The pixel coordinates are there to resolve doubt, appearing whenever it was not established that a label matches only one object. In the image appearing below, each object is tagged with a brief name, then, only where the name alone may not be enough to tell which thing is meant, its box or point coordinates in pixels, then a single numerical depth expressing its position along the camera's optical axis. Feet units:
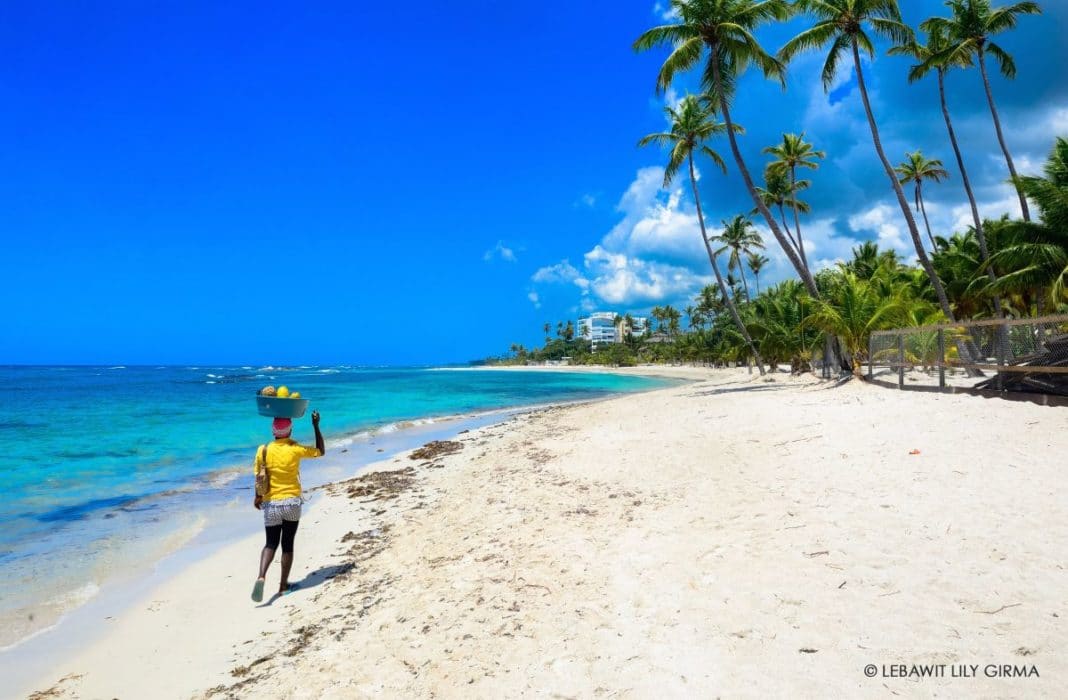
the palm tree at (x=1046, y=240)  49.34
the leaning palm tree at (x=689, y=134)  91.15
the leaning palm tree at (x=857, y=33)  59.67
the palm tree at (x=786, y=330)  92.22
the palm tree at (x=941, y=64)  69.41
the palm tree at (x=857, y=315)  57.00
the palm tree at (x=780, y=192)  114.01
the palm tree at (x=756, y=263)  198.90
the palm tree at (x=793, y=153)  101.60
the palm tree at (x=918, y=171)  107.55
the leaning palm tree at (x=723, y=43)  61.31
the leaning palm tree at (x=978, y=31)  66.39
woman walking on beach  17.16
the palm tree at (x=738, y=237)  134.31
